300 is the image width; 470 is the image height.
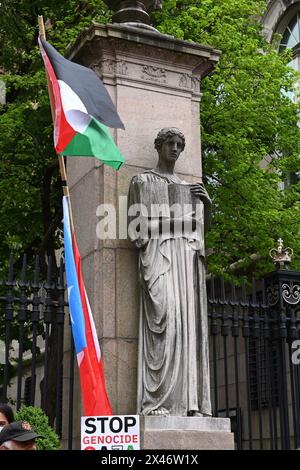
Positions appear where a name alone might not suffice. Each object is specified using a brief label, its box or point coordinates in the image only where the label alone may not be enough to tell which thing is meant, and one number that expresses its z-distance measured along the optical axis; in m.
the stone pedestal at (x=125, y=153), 7.92
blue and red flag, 7.24
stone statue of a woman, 7.72
